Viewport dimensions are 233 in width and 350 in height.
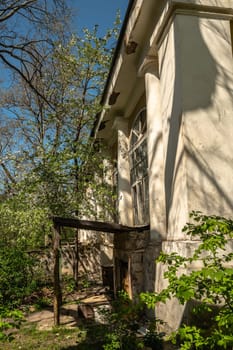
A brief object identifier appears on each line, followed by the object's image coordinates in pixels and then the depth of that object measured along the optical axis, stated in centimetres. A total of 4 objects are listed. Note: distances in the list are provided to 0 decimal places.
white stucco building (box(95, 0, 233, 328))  436
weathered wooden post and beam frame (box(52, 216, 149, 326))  625
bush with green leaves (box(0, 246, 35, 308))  688
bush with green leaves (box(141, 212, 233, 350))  214
